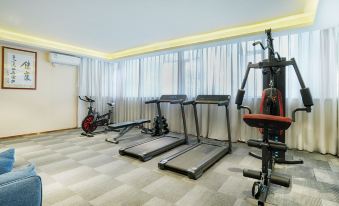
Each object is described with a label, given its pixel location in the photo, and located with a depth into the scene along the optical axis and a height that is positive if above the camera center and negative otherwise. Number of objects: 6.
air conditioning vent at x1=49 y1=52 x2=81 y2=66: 5.33 +1.34
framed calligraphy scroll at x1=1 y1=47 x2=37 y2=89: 4.63 +0.91
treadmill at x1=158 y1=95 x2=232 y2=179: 2.70 -0.94
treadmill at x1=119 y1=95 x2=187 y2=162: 3.36 -0.90
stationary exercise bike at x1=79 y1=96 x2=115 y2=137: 5.11 -0.57
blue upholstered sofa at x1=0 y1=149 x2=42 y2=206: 0.76 -0.38
